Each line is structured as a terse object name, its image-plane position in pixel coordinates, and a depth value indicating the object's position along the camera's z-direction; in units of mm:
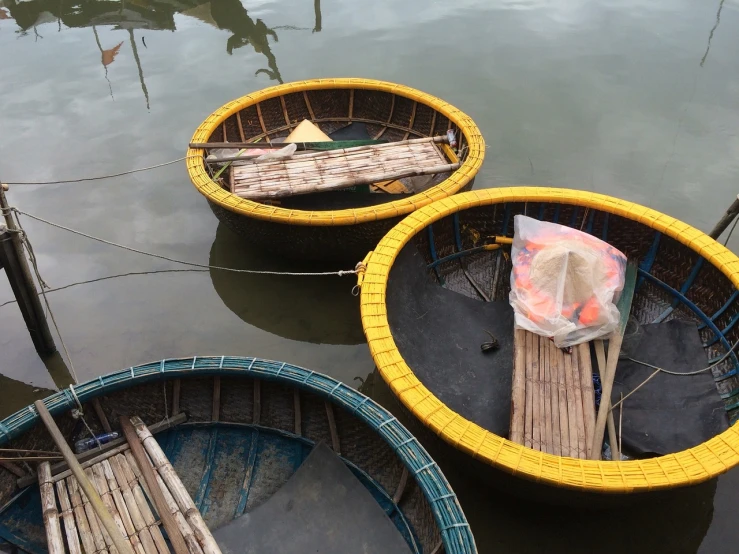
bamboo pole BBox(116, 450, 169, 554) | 2605
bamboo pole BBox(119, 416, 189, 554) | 2564
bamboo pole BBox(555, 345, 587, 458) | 3123
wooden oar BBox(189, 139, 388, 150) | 5188
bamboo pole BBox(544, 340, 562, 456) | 3123
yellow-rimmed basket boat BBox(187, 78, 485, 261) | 4230
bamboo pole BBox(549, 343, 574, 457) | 3133
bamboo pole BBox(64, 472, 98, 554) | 2574
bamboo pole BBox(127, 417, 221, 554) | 2572
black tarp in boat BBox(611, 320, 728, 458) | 3234
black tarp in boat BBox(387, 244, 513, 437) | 3465
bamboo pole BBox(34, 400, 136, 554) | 2238
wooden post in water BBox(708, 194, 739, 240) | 4138
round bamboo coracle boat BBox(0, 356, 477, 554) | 2656
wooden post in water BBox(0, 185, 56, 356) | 3529
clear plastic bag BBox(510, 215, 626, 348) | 3586
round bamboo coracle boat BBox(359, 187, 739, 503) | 2584
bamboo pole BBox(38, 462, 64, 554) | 2529
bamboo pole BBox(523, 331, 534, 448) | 3123
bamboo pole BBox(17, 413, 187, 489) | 2814
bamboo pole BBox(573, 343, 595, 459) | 3201
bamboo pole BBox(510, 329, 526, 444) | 3141
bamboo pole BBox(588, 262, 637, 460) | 3139
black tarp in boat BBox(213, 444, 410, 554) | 2803
